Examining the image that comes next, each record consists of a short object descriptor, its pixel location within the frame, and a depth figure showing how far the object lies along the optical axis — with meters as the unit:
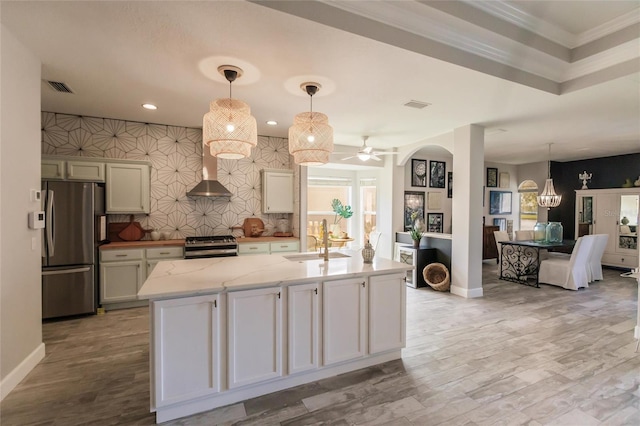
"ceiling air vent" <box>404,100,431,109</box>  3.51
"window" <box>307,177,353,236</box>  7.13
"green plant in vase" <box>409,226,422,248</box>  5.26
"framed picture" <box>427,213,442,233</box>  7.01
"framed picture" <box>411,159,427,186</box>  6.76
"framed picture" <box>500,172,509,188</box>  8.29
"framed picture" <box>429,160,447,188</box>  7.05
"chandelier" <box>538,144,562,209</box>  5.78
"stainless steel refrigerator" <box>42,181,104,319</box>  3.41
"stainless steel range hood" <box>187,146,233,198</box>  4.46
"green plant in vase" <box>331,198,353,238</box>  7.07
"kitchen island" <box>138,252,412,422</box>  1.92
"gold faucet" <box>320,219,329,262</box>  2.74
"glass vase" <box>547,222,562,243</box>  5.64
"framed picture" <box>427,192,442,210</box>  6.96
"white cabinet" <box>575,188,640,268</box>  6.29
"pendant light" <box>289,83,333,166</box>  2.54
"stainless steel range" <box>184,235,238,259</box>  4.14
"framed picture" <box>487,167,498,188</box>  8.05
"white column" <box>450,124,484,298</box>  4.48
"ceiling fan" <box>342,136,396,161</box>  4.88
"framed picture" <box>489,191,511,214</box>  8.07
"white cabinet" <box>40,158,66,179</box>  3.62
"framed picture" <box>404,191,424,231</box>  6.55
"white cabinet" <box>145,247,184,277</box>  4.05
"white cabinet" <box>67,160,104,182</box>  3.78
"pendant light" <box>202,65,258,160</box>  2.27
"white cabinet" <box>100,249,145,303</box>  3.82
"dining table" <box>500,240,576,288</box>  5.61
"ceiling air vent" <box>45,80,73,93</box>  3.03
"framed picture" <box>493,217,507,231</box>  8.16
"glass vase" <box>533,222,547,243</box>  5.98
